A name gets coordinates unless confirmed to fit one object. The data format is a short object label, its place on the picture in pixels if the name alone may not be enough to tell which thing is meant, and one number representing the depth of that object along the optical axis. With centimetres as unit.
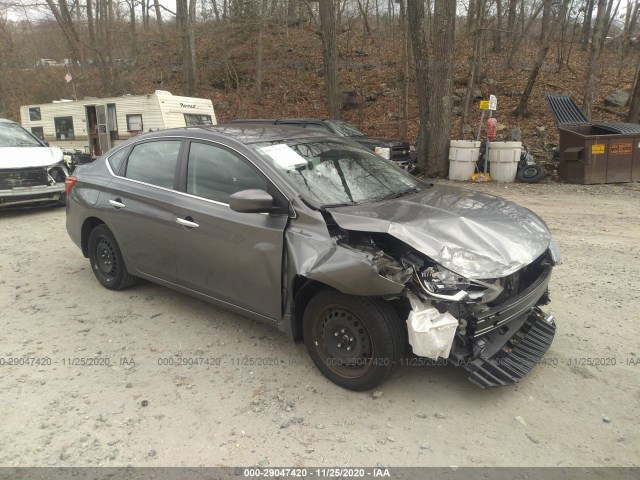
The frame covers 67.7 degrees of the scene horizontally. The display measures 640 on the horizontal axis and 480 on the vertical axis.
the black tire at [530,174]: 1209
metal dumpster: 1120
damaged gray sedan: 288
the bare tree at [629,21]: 2145
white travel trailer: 1332
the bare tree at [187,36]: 1973
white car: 866
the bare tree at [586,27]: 2308
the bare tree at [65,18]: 2220
